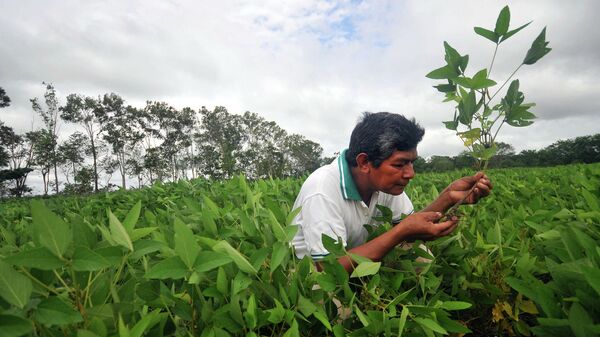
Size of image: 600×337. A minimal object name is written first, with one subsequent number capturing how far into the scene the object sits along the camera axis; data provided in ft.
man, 5.51
